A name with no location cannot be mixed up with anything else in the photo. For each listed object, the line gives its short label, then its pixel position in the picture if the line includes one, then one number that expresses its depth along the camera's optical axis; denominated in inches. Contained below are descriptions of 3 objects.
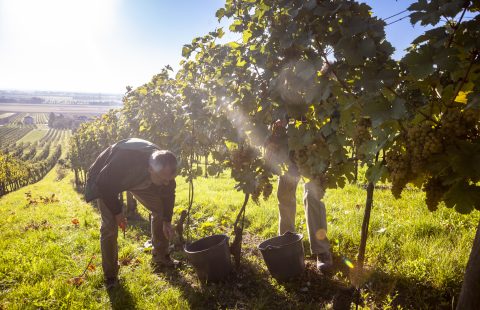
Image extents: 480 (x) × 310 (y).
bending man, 163.6
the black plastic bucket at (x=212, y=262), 162.4
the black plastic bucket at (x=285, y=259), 154.6
